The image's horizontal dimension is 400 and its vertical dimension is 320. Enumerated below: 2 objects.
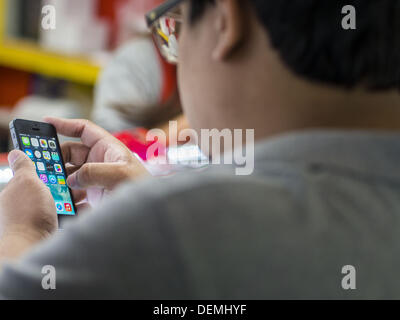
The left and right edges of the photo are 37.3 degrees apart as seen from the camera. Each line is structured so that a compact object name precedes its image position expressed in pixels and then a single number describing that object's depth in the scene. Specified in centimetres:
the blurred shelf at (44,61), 309
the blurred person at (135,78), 213
